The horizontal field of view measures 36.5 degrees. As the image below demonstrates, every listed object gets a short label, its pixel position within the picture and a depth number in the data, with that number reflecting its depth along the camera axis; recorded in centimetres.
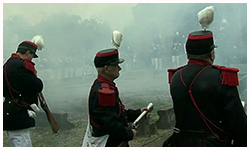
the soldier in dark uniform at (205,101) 224
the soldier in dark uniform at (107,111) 259
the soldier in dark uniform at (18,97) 330
